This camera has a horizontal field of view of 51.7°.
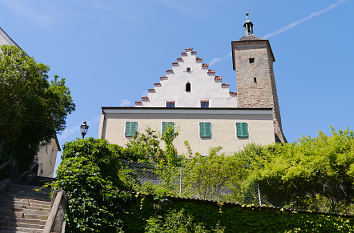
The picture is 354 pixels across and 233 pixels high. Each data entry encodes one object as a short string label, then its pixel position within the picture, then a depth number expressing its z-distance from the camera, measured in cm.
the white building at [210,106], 2311
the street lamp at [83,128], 1510
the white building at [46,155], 2141
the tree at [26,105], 1703
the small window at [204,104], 2748
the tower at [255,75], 2800
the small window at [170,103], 2767
